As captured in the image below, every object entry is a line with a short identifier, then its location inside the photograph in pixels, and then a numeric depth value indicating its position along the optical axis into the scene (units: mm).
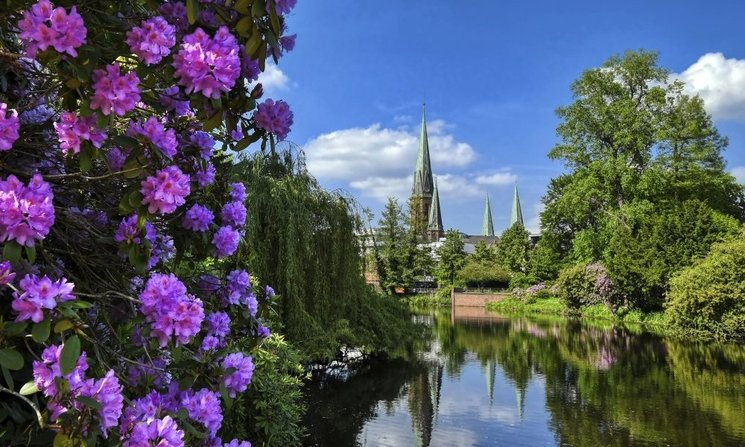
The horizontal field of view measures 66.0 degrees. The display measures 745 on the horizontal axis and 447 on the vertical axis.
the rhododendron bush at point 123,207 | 1295
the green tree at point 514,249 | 53688
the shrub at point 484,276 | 53625
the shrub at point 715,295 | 23891
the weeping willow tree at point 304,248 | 10047
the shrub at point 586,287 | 33625
